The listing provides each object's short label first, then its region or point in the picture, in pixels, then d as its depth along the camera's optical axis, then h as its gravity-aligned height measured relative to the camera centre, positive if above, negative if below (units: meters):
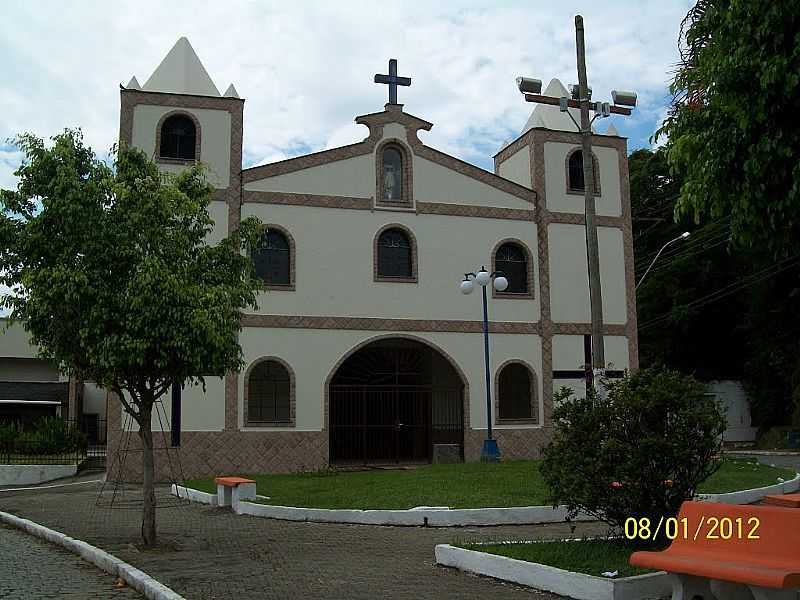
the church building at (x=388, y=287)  23.11 +3.58
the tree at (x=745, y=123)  6.71 +2.30
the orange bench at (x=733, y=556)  6.14 -1.02
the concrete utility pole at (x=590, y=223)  14.39 +3.17
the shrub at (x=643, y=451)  8.92 -0.34
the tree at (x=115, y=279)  10.96 +1.77
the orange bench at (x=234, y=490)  15.49 -1.16
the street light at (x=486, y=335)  21.22 +2.01
